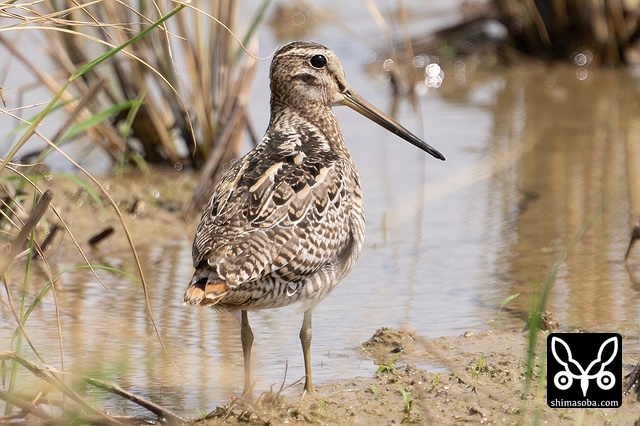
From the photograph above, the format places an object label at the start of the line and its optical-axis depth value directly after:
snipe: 8.66
